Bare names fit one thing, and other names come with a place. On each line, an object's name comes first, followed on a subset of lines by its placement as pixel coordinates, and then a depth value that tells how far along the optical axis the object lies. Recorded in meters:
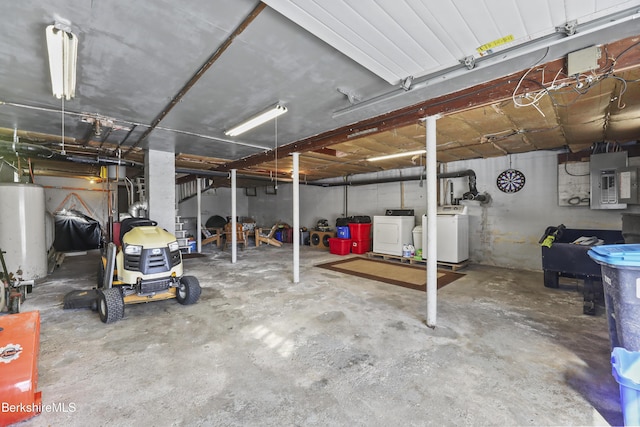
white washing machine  5.66
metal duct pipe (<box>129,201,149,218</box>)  5.23
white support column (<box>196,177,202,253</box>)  8.16
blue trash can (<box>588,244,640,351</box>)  1.69
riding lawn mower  3.08
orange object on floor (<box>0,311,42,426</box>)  1.53
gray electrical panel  4.22
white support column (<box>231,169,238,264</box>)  6.40
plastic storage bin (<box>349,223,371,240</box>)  7.52
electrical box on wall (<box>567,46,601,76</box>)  1.88
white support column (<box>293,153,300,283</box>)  4.69
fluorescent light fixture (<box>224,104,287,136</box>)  3.11
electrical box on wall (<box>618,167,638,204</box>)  3.98
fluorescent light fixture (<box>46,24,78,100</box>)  1.79
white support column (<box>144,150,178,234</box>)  5.21
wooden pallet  5.67
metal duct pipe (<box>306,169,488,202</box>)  5.95
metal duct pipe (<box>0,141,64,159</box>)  4.13
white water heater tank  4.39
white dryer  6.62
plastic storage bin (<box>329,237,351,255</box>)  7.57
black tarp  7.40
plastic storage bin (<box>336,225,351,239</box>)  7.73
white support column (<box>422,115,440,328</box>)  2.93
